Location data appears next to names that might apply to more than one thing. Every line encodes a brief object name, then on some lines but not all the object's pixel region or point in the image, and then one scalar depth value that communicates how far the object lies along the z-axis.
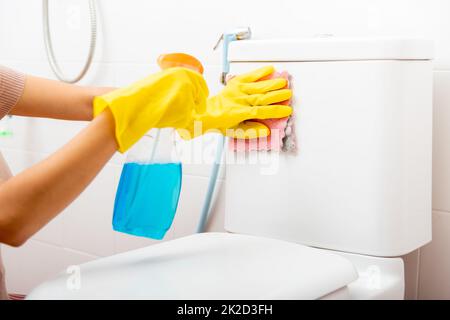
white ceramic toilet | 0.82
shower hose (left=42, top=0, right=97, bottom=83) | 1.40
